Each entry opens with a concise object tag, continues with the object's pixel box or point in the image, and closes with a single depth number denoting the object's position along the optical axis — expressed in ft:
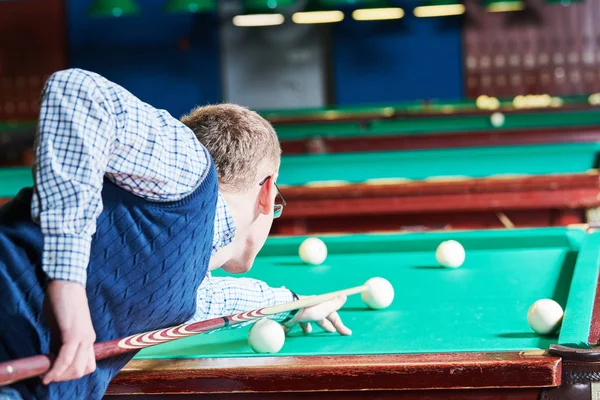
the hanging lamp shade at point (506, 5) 28.17
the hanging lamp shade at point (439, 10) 31.55
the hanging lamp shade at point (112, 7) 25.61
